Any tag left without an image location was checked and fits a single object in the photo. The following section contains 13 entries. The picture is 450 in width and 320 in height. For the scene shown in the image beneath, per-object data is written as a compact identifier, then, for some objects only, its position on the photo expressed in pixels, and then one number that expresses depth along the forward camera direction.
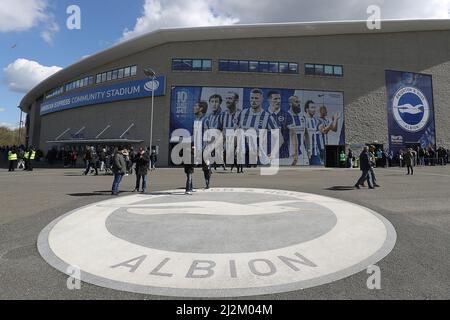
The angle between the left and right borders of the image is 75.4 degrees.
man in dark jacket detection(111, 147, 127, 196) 10.34
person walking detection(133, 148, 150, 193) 10.95
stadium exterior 30.53
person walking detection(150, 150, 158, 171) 23.70
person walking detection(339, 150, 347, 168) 28.59
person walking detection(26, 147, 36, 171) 22.67
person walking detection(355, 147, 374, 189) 12.07
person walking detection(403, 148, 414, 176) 17.80
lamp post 25.26
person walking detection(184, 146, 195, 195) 10.59
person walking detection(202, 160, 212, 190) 11.79
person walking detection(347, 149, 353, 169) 27.31
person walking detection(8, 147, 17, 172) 22.00
